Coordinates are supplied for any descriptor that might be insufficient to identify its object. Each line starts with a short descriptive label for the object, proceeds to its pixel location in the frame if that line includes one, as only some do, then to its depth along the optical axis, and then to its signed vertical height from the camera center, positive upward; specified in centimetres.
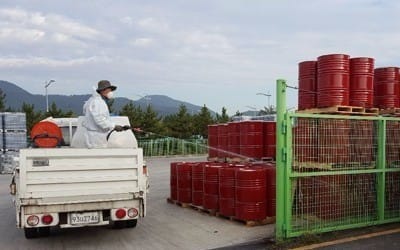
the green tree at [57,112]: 4146 +37
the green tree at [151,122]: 4070 -54
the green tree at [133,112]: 4077 +34
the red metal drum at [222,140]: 1133 -60
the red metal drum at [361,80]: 877 +65
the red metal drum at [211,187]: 981 -150
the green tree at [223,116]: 4710 -5
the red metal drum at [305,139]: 774 -40
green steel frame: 748 -92
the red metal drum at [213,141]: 1179 -65
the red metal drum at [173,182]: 1161 -166
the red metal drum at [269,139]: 1030 -52
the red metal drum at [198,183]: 1047 -151
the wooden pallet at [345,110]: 845 +9
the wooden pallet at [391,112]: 927 +6
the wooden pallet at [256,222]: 878 -199
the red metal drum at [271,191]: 898 -143
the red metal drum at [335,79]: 855 +65
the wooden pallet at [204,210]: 989 -204
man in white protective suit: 788 -12
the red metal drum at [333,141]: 803 -44
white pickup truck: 704 -108
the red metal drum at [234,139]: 1070 -53
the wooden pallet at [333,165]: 781 -86
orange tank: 839 -33
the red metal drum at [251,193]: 880 -146
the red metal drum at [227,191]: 921 -148
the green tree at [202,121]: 4425 -50
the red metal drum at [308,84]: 894 +60
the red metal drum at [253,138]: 1019 -49
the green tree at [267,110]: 5216 +62
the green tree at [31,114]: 3853 +19
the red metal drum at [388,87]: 949 +56
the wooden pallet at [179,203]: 1108 -211
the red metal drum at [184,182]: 1099 -155
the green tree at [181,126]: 4312 -95
